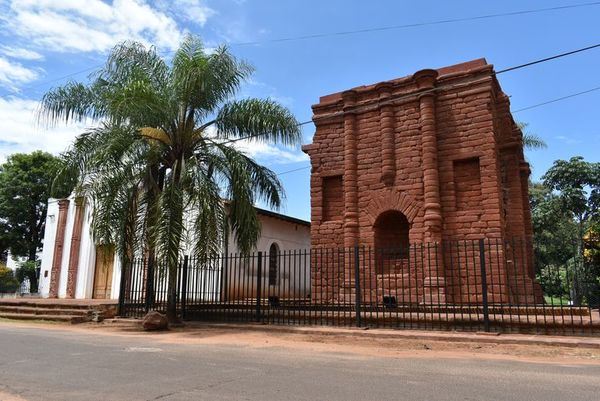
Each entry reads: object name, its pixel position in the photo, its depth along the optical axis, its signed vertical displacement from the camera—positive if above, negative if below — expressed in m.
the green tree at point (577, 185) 27.00 +6.10
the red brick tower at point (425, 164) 13.20 +3.74
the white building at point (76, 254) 21.73 +1.62
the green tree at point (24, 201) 31.36 +5.77
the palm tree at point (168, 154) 11.84 +3.54
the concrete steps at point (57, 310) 14.79 -0.65
